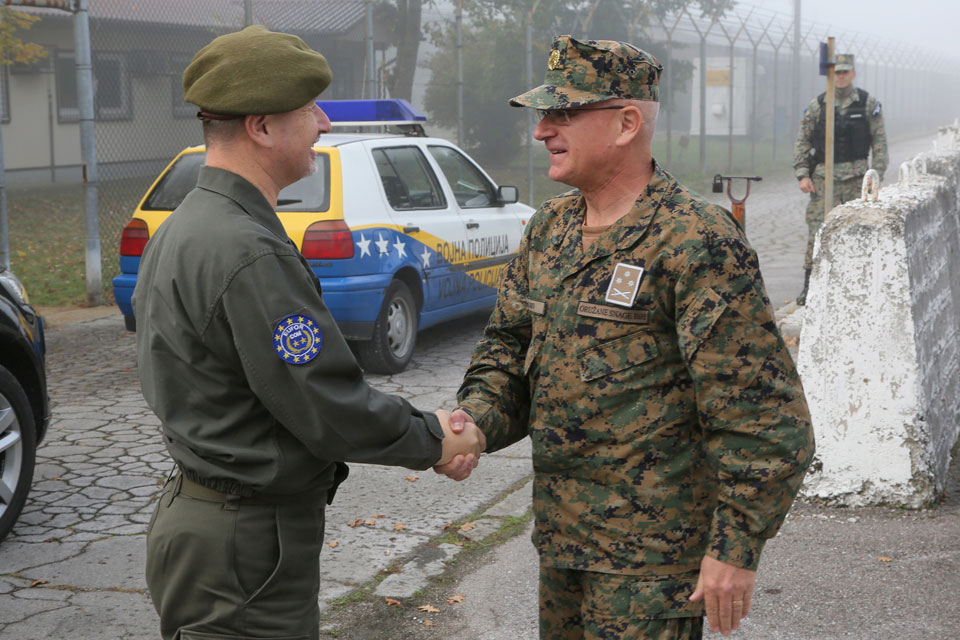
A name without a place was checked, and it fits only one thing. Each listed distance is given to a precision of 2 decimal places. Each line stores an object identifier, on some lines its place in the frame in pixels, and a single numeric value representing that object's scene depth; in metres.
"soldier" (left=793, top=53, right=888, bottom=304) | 10.45
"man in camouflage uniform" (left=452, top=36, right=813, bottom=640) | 2.37
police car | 7.65
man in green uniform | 2.28
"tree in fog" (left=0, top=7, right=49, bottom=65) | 15.40
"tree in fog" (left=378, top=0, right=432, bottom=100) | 21.25
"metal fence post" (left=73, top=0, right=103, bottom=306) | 10.73
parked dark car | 5.00
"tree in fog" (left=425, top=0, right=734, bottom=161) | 23.80
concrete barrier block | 5.02
